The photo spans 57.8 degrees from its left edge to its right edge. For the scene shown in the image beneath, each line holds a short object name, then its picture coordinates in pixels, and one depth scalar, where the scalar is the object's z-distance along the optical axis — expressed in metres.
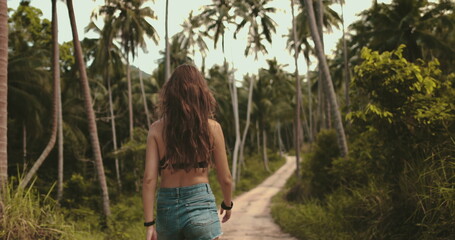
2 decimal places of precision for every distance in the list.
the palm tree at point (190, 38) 28.52
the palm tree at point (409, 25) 20.73
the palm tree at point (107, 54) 23.36
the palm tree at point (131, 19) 22.27
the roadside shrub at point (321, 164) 12.88
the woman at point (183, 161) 2.22
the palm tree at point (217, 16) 24.50
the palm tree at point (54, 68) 11.05
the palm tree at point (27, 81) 18.25
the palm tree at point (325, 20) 22.89
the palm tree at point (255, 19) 24.89
